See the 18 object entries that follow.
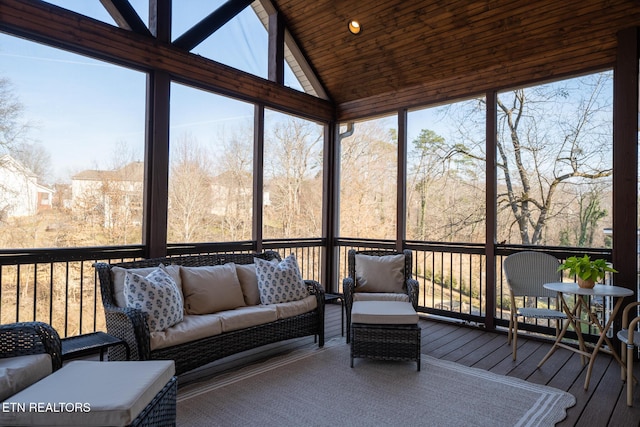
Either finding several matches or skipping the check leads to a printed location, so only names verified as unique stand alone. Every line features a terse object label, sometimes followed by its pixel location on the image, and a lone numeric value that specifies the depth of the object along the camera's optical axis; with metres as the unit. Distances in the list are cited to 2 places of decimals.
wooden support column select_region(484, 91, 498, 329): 4.56
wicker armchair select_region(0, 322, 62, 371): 2.11
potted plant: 3.10
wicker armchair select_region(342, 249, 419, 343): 3.91
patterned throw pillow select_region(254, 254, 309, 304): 3.71
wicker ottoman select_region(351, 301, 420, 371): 3.31
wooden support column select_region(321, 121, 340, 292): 6.00
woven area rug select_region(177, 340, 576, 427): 2.47
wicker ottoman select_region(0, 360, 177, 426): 1.59
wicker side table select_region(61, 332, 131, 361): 2.52
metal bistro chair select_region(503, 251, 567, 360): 3.82
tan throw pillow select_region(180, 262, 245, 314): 3.34
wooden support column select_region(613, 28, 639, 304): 3.61
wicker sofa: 2.68
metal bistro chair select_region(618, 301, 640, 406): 2.62
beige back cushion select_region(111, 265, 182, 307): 2.97
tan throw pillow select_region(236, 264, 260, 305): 3.74
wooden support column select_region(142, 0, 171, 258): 3.93
